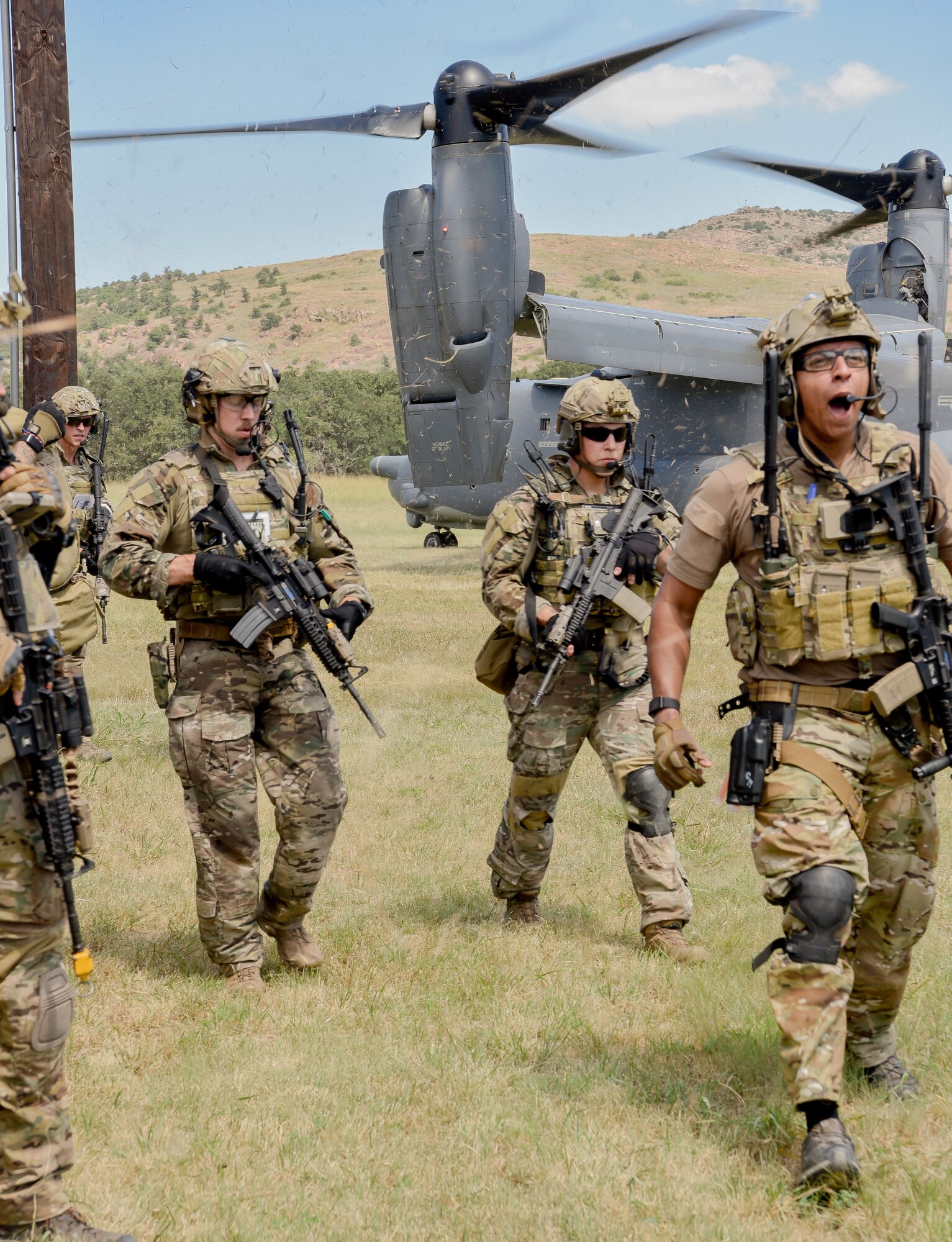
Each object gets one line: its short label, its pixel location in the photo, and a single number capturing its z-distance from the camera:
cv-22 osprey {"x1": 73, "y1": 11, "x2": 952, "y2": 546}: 14.68
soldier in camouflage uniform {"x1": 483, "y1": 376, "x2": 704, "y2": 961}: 5.71
